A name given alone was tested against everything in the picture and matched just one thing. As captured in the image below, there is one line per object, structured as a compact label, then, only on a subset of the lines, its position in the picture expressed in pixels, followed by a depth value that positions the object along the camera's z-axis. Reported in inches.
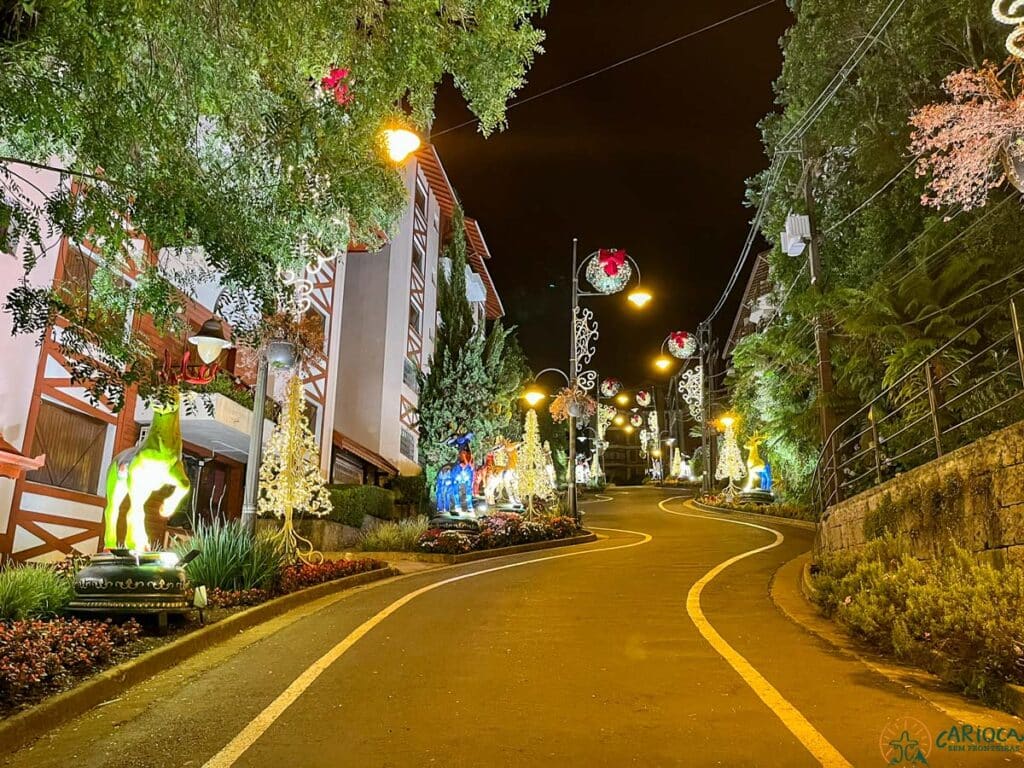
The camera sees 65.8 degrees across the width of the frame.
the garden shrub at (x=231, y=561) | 415.8
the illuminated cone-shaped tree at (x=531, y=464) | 1042.7
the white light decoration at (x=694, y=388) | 1913.1
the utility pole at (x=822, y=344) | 715.4
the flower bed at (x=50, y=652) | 218.7
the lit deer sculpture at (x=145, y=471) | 348.8
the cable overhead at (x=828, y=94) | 711.1
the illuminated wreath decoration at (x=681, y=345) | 1243.8
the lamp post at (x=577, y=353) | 1061.8
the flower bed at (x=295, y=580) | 390.6
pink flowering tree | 370.0
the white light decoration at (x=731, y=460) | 1715.1
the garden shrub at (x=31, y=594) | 293.9
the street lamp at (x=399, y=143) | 333.3
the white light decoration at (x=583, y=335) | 1065.5
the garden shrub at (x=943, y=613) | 226.2
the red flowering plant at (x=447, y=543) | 746.2
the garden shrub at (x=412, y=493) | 1145.4
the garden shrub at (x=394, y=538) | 763.4
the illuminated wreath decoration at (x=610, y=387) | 1556.3
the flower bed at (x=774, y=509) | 1163.9
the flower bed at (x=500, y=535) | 753.6
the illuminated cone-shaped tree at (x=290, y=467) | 553.3
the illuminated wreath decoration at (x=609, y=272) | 832.9
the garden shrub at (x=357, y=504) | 845.8
